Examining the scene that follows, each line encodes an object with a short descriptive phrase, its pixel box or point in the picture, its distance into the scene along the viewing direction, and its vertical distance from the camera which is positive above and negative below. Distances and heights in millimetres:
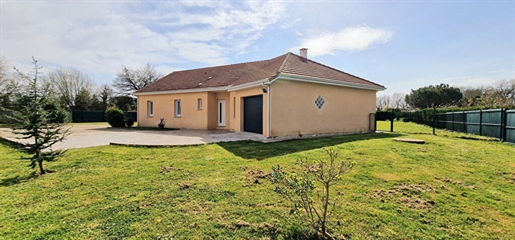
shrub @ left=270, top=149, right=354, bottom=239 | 2809 -1440
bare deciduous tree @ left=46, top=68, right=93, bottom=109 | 33281 +4421
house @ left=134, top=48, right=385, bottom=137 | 11133 +808
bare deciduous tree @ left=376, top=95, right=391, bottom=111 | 61594 +3262
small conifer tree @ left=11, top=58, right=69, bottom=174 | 5375 -246
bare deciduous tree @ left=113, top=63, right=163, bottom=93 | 38594 +6104
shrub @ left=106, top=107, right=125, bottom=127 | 18859 -504
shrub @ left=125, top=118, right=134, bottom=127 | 19412 -864
